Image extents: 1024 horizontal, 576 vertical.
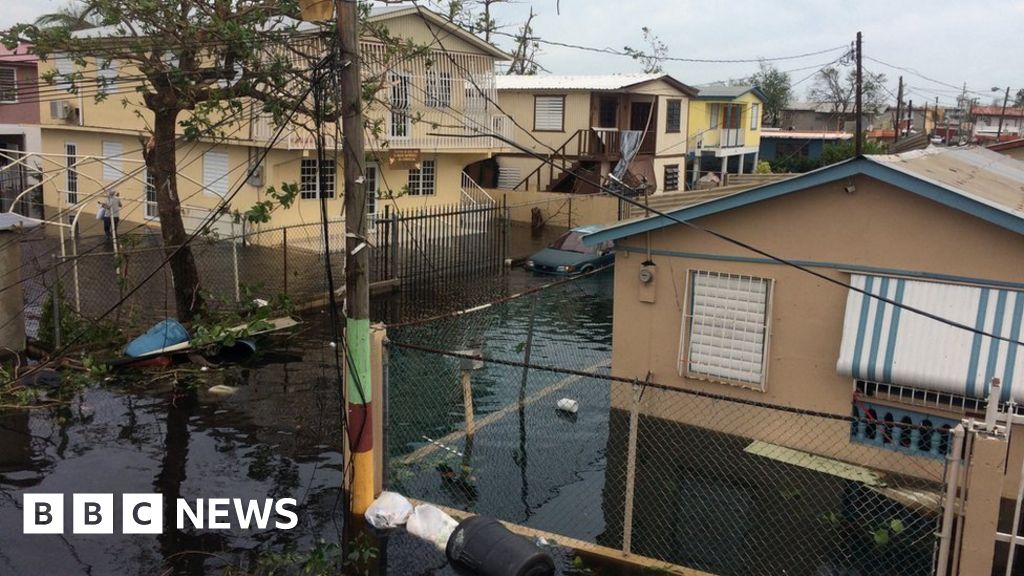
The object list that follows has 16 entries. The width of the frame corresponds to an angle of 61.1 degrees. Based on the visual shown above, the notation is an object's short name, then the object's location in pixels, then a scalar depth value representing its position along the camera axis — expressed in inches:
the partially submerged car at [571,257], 896.3
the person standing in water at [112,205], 570.5
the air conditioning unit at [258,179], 965.2
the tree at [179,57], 463.2
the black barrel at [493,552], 265.1
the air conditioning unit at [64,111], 1212.5
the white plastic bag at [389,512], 309.9
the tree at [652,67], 2221.9
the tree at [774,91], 2625.5
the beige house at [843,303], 351.6
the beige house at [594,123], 1380.4
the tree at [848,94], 2625.5
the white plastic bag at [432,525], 301.4
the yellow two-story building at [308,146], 982.4
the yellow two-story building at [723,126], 1652.3
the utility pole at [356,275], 287.3
